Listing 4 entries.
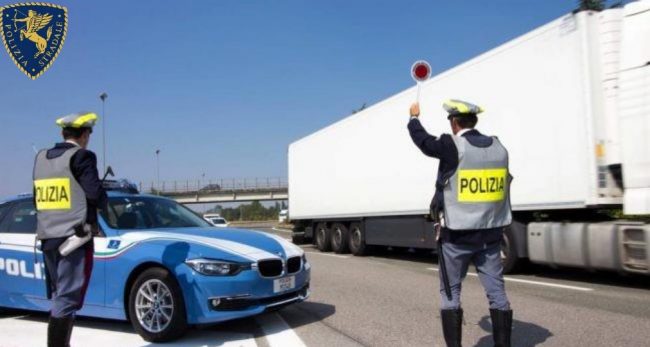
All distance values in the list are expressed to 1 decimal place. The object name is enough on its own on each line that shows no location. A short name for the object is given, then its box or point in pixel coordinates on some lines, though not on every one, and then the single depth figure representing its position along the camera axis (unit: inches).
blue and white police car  219.6
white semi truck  317.7
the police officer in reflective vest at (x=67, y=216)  177.3
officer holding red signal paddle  172.7
